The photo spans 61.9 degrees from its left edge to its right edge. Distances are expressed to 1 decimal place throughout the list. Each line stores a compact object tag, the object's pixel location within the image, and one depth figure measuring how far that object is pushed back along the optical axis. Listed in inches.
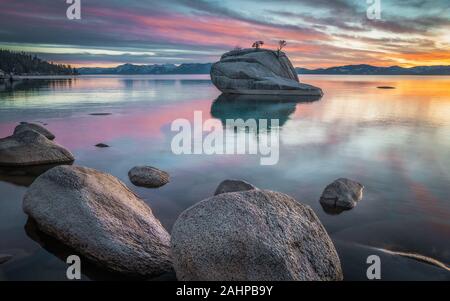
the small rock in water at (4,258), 345.7
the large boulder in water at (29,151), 673.0
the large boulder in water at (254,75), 2711.6
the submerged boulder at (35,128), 895.5
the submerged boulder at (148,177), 581.6
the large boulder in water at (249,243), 264.2
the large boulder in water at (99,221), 334.3
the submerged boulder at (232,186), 494.8
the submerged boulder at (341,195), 506.9
